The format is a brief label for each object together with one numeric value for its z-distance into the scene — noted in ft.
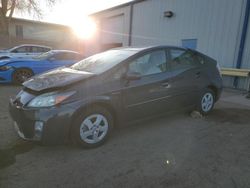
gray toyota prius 9.02
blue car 23.44
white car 40.47
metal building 25.39
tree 61.82
